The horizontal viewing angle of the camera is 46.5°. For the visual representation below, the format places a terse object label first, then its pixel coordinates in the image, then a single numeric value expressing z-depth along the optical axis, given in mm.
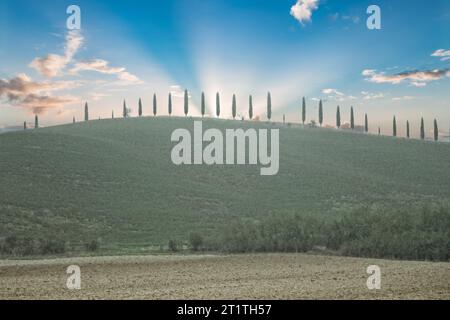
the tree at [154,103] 100188
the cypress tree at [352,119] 96250
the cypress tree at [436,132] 91706
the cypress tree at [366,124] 103250
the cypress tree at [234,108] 93938
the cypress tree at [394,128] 98250
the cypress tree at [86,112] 103062
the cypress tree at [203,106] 94400
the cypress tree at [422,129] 94094
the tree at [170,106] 101375
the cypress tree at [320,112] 94919
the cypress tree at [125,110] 105519
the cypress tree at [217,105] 96369
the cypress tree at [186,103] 96688
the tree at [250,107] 97194
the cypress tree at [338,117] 93938
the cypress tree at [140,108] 100438
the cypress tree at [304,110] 99062
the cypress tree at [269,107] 96769
